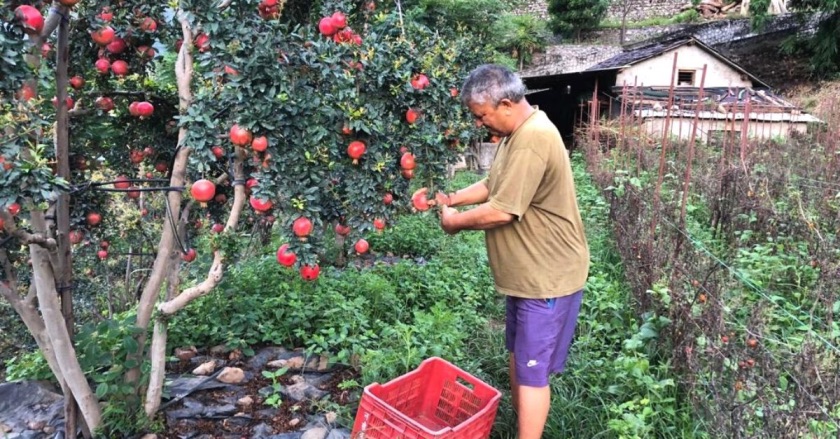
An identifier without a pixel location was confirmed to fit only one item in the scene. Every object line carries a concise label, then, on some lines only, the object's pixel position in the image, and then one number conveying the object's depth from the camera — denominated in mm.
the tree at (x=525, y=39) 20816
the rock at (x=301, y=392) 3088
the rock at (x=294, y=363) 3369
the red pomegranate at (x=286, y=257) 2422
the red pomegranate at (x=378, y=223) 2510
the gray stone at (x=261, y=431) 2770
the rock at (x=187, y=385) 3018
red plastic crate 2234
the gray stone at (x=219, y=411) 2891
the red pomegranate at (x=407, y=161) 2518
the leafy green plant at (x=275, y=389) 2980
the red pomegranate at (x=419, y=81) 2453
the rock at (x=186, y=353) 3414
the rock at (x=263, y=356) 3422
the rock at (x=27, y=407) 2820
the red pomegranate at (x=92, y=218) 3150
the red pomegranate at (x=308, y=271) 2523
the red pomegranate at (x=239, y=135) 2141
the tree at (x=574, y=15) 22125
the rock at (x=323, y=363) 3365
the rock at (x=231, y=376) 3199
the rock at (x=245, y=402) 3000
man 2193
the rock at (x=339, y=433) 2766
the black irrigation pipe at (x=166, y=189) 2362
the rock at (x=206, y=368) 3246
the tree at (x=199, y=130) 2148
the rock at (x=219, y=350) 3504
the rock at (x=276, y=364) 3381
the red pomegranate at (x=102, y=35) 2588
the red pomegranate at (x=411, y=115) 2478
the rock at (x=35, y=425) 2805
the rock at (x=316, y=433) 2760
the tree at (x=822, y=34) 17125
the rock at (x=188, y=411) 2852
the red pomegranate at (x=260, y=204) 2211
